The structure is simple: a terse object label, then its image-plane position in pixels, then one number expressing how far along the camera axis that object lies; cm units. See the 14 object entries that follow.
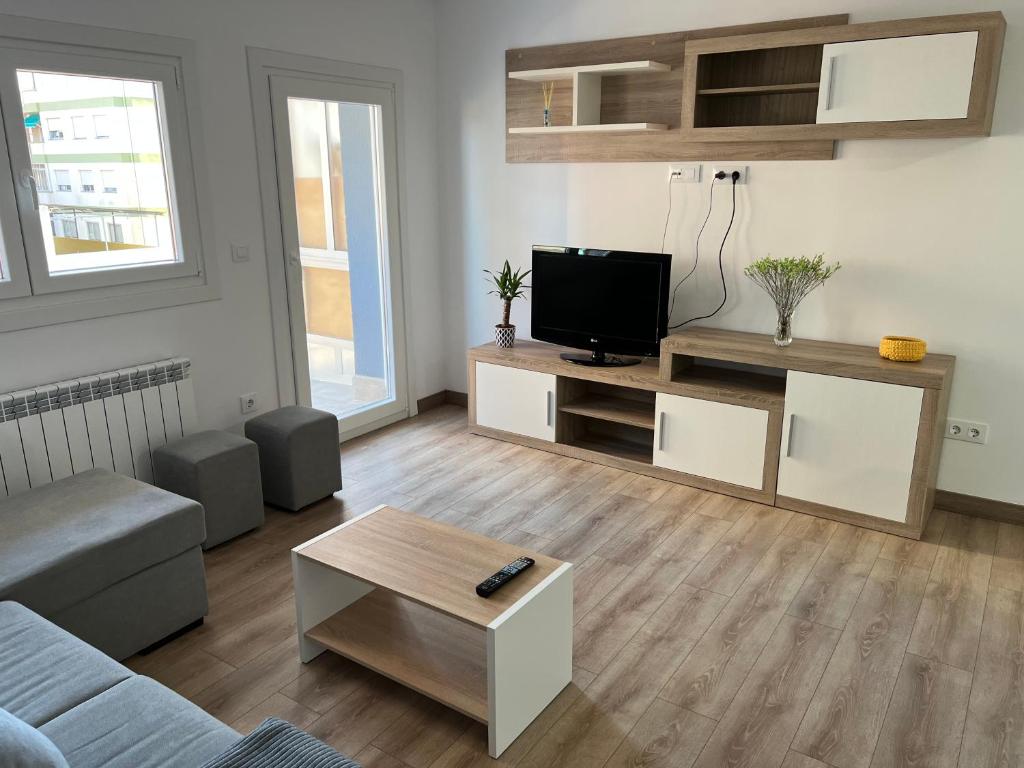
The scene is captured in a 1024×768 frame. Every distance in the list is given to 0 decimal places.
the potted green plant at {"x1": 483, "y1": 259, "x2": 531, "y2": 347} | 457
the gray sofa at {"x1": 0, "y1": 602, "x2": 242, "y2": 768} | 168
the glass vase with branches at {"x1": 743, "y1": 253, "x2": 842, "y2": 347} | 356
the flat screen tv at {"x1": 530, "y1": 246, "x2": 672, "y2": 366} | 399
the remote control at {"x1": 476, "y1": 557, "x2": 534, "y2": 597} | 223
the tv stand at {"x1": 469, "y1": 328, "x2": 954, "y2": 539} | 333
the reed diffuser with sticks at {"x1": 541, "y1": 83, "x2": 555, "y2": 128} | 440
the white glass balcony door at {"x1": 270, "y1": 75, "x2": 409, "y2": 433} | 413
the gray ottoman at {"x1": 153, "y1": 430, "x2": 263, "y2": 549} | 322
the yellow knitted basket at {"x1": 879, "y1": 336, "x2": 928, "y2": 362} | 337
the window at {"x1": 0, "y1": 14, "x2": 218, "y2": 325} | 304
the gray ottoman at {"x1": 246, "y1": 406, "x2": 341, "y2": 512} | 361
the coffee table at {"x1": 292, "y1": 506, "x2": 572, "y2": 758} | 218
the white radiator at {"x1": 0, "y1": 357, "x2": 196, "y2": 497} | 303
